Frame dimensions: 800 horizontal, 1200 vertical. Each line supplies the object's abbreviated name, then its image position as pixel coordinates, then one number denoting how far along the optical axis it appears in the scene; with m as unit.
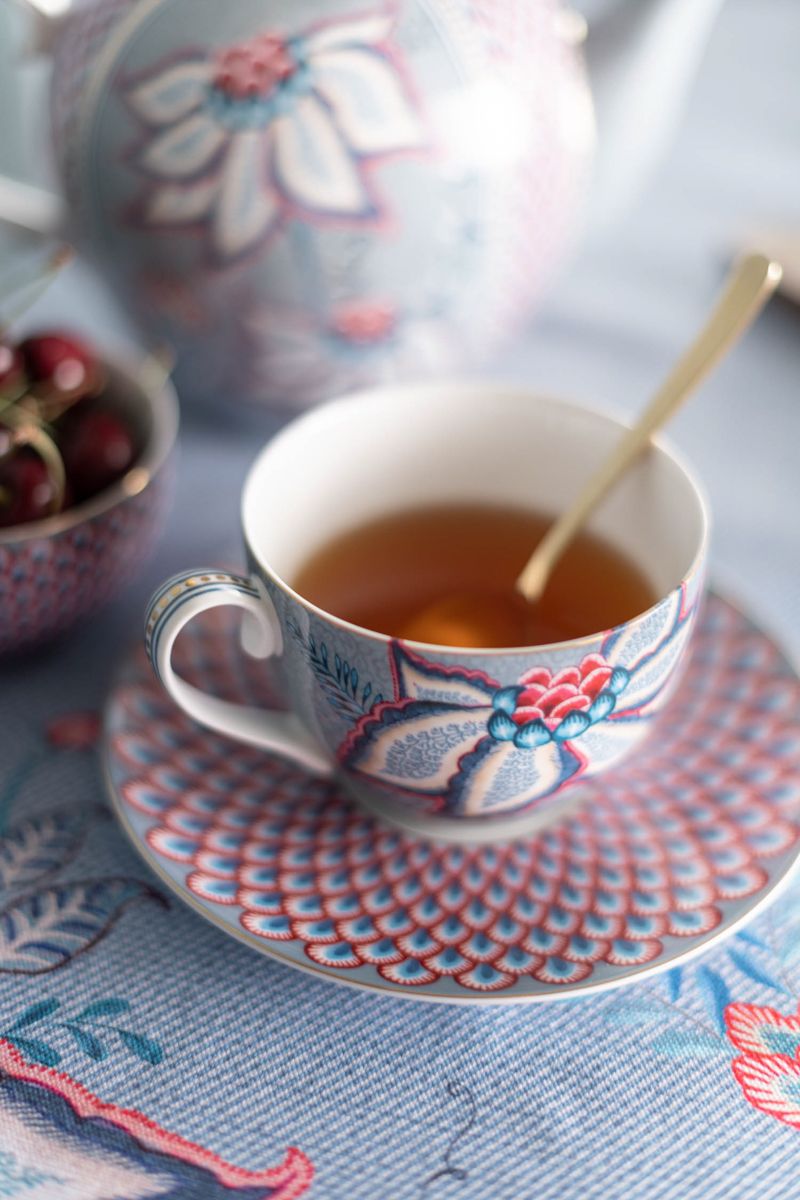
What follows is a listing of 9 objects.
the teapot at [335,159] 0.57
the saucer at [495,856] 0.42
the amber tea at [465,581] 0.54
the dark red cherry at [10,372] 0.55
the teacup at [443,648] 0.42
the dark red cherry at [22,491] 0.53
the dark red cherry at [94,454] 0.57
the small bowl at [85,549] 0.52
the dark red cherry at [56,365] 0.57
